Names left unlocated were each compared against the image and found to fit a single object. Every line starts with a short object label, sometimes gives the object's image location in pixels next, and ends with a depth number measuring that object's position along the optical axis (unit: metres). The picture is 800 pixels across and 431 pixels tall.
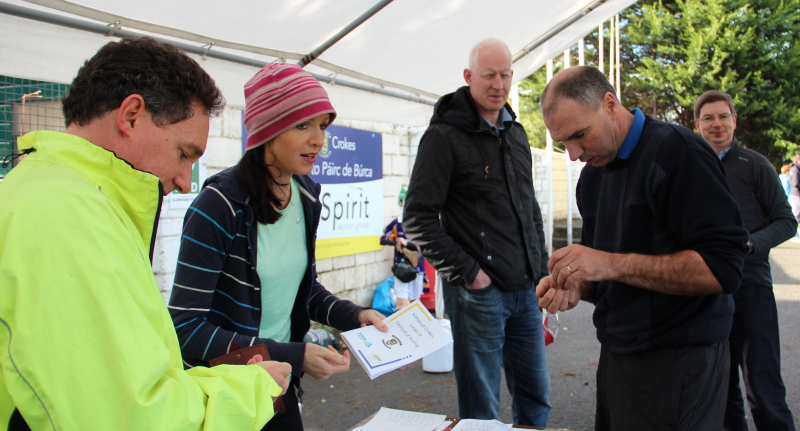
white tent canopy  2.11
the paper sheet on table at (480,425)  1.72
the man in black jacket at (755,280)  2.98
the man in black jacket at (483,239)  2.62
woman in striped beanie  1.55
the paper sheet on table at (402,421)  1.76
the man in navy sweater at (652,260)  1.59
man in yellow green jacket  0.75
